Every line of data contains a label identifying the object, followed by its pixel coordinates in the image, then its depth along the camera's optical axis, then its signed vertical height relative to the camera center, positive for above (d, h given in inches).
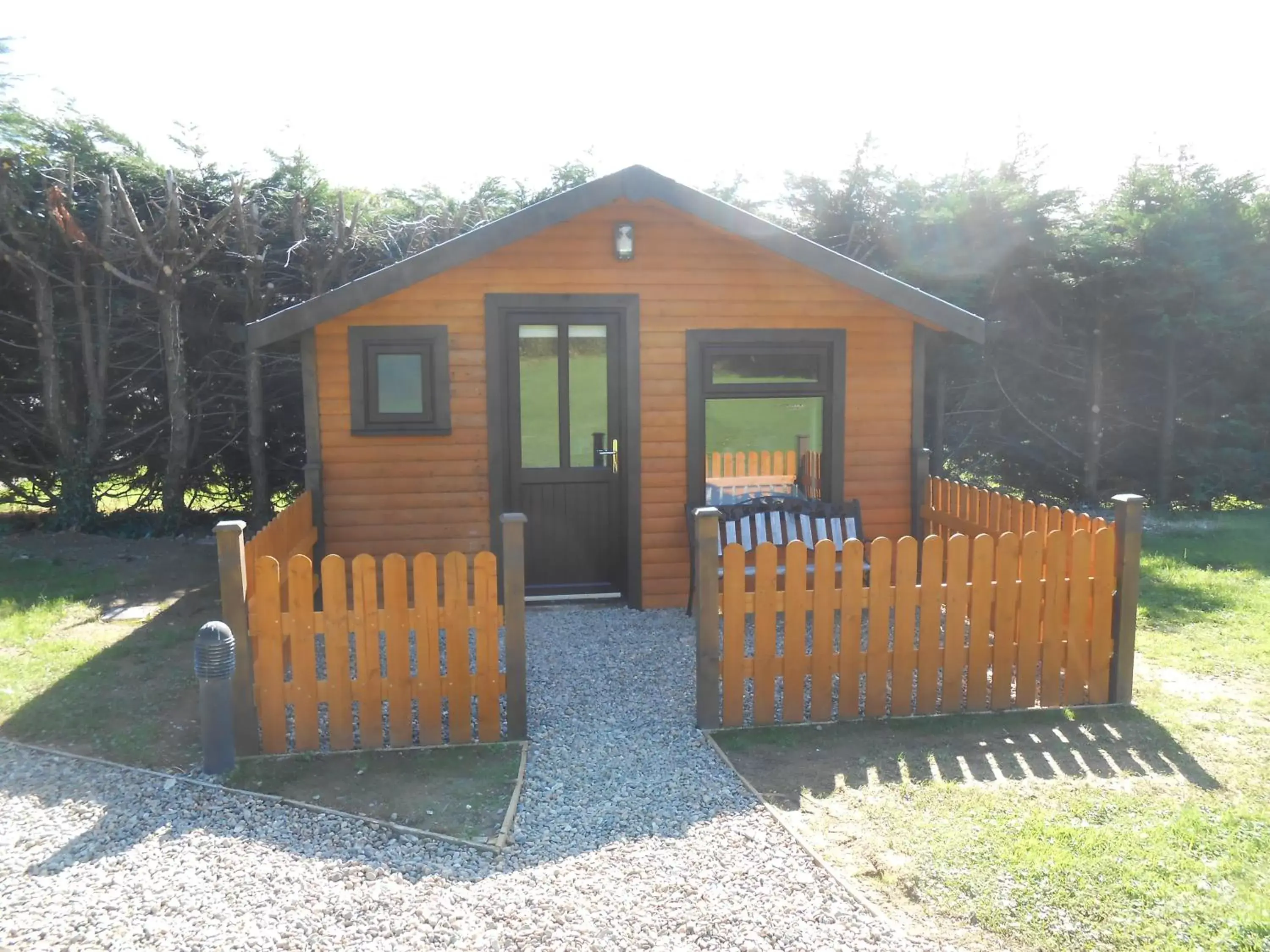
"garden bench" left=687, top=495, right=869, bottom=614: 294.0 -35.8
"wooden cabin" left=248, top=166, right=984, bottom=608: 293.6 +10.8
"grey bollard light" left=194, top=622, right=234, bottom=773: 174.2 -52.4
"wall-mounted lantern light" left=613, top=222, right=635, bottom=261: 295.0 +53.6
